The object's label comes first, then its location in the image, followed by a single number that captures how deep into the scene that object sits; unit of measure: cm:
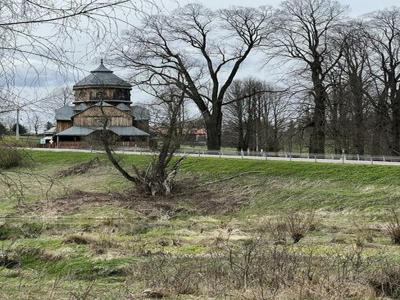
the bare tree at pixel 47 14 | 443
